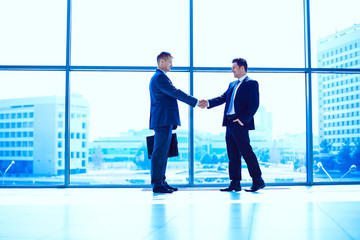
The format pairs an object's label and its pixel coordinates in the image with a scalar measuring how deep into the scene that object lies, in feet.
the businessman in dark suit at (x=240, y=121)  10.76
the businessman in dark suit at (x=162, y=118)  10.73
